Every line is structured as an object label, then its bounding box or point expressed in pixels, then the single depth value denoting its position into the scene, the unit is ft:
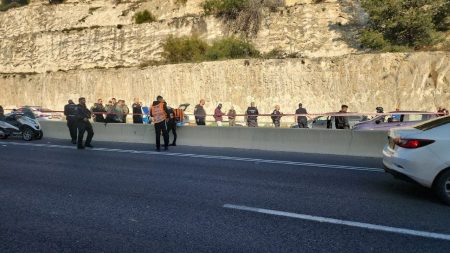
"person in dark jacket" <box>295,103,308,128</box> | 71.37
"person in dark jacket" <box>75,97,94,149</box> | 52.95
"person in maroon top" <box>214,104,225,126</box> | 81.01
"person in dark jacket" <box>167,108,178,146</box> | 53.81
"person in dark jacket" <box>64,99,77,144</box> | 59.02
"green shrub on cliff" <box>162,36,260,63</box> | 127.34
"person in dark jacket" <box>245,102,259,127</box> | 74.03
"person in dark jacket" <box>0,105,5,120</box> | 67.61
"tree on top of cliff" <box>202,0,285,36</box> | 133.59
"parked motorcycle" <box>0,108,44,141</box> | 66.08
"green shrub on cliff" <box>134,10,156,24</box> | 161.63
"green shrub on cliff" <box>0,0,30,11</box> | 240.57
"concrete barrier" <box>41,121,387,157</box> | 45.85
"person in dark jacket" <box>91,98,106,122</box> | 71.41
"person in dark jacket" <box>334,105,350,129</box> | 59.11
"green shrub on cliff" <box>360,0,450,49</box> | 107.04
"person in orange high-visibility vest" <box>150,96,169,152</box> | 49.29
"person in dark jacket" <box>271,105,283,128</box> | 75.95
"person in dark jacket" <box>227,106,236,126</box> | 84.88
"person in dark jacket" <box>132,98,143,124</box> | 73.61
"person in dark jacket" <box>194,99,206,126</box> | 71.20
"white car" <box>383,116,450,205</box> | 23.02
